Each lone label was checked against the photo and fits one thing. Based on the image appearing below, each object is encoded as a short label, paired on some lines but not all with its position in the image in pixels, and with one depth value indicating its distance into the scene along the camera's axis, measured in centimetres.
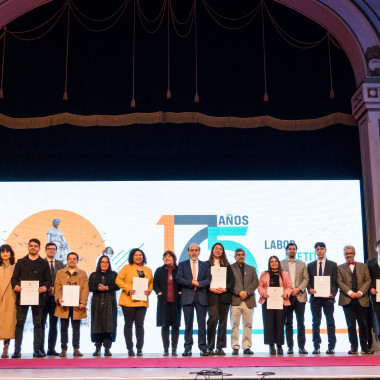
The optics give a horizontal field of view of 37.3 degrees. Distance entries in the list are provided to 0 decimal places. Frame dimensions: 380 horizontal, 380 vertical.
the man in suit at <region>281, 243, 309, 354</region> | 659
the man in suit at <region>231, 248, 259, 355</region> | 664
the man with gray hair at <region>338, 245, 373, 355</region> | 659
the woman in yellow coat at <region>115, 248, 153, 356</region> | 648
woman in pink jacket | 651
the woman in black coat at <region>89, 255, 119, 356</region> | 648
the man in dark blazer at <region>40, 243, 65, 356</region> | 653
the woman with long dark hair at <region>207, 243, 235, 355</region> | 659
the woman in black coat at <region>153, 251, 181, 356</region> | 652
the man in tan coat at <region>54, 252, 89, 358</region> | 643
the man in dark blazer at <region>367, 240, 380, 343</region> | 663
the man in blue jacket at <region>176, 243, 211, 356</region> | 651
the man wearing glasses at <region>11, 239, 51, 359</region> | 627
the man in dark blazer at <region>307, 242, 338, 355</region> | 659
